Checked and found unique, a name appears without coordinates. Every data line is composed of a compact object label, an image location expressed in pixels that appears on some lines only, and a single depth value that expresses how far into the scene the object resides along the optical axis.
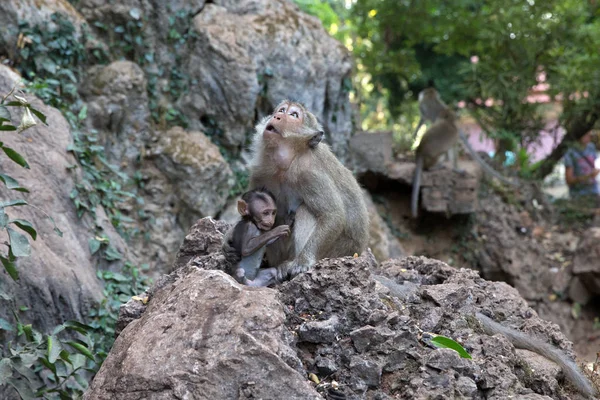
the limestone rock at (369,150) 12.44
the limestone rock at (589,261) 11.38
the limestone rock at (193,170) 9.05
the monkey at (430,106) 14.49
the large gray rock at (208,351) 3.01
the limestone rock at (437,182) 12.68
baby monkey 4.34
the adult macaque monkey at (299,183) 4.61
